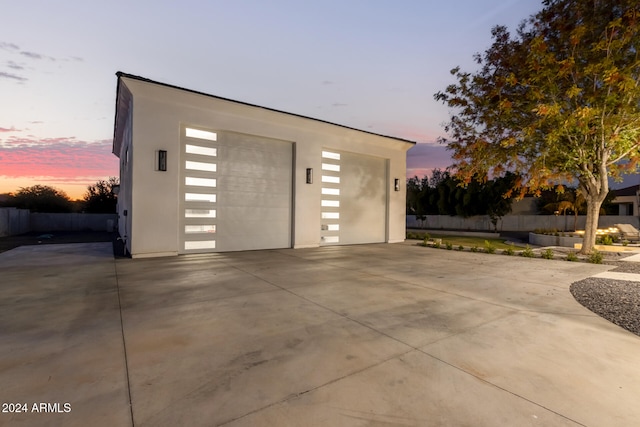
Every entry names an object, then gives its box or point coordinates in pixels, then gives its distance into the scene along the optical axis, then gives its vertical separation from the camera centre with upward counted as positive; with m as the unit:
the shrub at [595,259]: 7.62 -1.13
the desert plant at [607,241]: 11.40 -0.98
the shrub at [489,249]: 9.64 -1.16
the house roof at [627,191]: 31.38 +2.82
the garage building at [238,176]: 7.94 +1.21
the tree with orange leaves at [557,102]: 7.50 +3.32
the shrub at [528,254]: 8.76 -1.18
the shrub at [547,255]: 8.35 -1.14
